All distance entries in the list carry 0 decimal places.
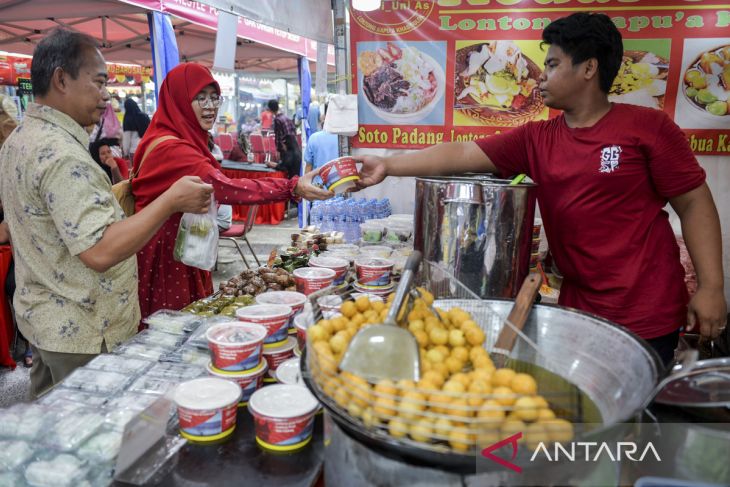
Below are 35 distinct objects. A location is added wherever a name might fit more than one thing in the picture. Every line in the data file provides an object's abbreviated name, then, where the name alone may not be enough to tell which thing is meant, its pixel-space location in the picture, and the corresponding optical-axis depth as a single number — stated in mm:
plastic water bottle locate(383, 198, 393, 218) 3598
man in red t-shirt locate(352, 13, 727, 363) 1843
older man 1618
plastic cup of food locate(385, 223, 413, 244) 2997
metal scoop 888
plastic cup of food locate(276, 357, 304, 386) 1364
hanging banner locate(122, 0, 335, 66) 5371
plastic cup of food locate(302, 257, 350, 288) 2084
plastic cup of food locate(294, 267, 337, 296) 1936
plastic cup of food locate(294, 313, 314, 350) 1442
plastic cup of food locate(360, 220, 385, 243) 2994
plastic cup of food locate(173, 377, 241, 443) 1201
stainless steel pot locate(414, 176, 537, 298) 1684
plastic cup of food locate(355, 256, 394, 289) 1958
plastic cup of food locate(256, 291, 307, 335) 1741
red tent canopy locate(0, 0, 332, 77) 6168
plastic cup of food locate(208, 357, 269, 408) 1334
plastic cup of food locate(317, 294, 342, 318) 1278
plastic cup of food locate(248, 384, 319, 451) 1181
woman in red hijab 2537
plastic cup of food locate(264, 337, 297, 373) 1516
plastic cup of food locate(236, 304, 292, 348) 1513
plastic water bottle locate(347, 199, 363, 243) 3480
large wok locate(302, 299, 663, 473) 832
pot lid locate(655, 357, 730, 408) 852
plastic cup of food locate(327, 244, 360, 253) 2664
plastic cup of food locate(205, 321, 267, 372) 1331
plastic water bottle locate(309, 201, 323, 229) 3895
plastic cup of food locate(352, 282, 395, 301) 1899
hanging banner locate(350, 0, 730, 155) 3039
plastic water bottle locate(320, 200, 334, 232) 3578
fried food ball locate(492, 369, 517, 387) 966
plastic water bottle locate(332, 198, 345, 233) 3537
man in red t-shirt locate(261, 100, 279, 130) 16494
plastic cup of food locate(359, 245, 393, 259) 2490
